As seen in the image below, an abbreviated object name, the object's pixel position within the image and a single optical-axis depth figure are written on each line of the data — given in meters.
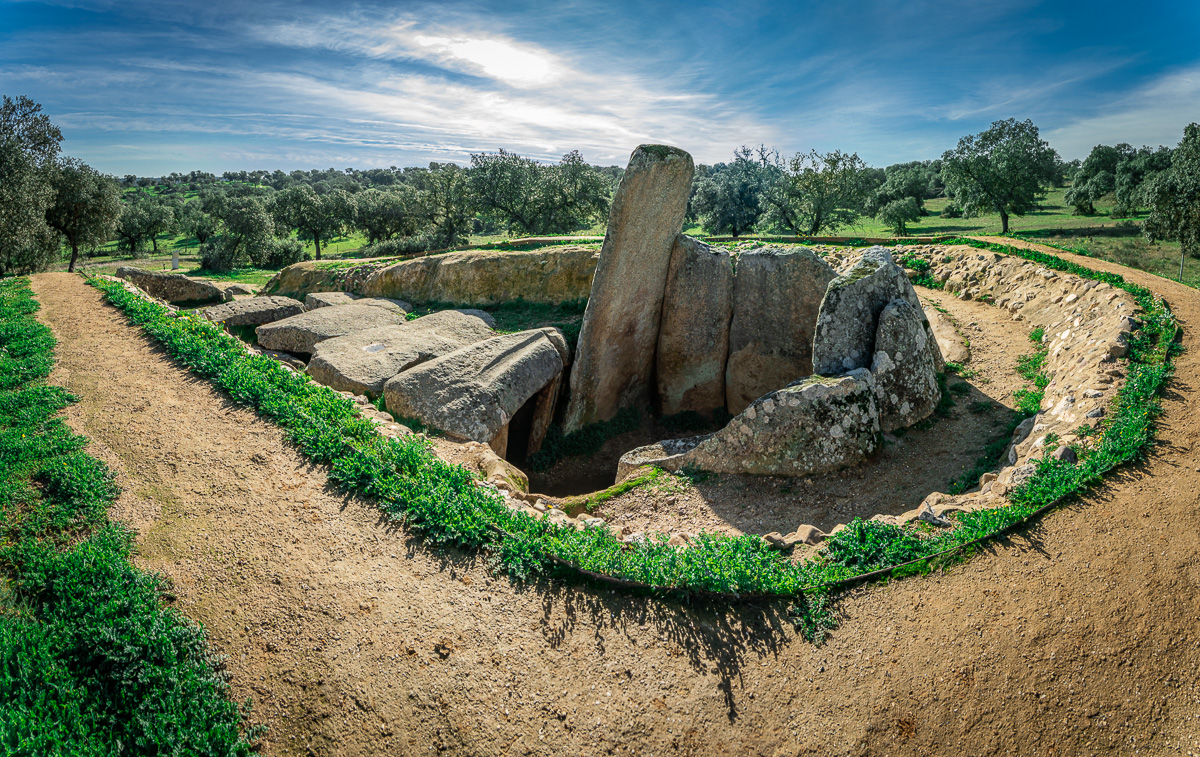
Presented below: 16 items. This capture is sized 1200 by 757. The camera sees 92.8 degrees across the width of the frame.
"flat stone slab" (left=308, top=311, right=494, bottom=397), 11.27
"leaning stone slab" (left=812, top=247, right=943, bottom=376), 10.62
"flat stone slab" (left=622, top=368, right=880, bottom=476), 8.96
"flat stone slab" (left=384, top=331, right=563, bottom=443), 10.06
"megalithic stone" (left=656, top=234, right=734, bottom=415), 13.39
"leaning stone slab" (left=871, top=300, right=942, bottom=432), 10.23
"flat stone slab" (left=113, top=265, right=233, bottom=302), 18.48
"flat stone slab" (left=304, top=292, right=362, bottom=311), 17.27
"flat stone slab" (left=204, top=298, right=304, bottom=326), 15.44
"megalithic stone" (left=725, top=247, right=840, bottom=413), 12.84
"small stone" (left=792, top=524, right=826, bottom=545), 6.52
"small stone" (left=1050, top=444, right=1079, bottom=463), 6.89
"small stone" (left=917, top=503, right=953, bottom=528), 6.26
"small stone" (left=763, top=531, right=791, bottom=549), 6.43
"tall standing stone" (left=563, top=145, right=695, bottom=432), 12.20
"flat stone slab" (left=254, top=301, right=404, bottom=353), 13.86
